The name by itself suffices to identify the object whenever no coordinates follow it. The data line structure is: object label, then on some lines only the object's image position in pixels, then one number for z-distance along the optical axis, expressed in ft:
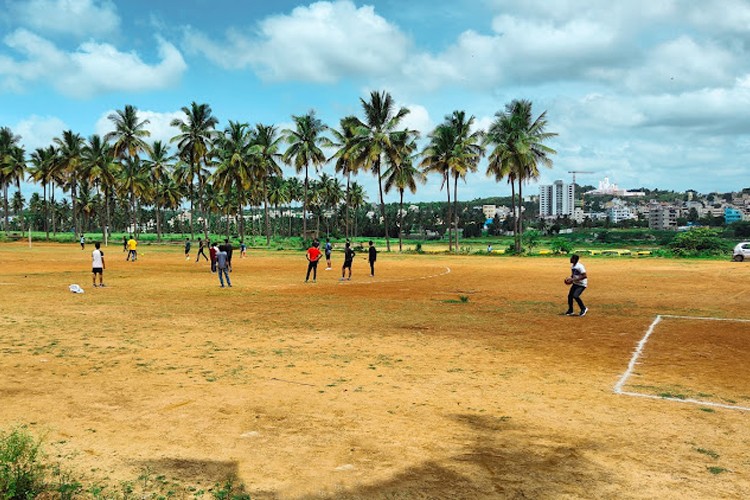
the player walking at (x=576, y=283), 48.11
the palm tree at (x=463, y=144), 181.06
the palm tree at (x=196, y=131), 199.21
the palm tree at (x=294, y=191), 356.79
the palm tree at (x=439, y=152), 181.27
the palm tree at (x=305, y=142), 196.95
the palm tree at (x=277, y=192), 320.09
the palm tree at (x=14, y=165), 238.89
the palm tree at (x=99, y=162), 224.74
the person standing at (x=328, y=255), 104.32
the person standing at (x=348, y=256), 79.66
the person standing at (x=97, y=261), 66.08
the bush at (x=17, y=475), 13.51
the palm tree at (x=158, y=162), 246.68
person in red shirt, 75.66
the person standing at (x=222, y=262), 68.39
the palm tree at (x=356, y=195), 354.54
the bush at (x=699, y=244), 161.99
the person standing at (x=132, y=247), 120.38
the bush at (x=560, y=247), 179.83
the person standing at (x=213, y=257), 89.03
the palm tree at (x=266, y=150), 205.77
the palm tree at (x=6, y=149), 239.50
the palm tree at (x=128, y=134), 207.82
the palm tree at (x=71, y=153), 228.02
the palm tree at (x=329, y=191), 338.95
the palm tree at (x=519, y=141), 166.50
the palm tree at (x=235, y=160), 200.44
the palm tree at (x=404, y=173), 186.70
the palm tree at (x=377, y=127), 176.04
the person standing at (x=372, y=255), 88.56
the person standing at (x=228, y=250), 79.39
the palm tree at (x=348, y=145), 176.35
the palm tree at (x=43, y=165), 242.29
